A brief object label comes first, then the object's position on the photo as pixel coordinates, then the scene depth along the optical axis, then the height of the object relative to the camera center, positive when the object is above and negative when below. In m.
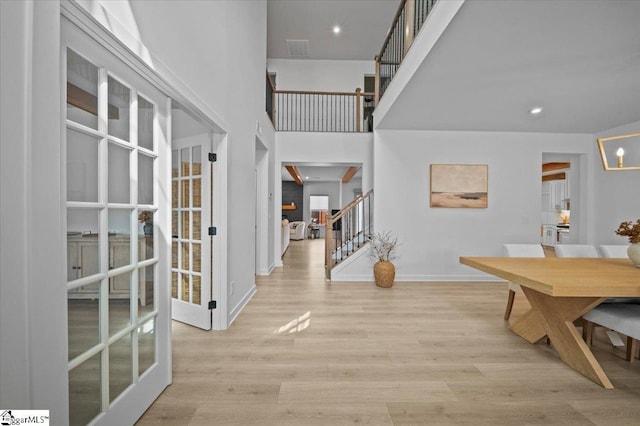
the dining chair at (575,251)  3.19 -0.42
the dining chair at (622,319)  1.96 -0.75
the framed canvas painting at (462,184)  5.14 +0.48
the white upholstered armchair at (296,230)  12.05 -0.75
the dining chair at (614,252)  3.13 -0.43
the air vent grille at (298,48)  7.08 +4.04
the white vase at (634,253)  2.37 -0.33
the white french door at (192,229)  2.94 -0.18
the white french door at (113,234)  1.29 -0.12
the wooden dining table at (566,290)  1.84 -0.49
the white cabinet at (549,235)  9.27 -0.74
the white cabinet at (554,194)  9.18 +0.56
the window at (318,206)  14.29 +0.28
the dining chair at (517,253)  3.19 -0.44
